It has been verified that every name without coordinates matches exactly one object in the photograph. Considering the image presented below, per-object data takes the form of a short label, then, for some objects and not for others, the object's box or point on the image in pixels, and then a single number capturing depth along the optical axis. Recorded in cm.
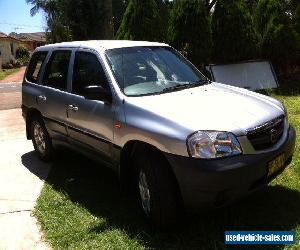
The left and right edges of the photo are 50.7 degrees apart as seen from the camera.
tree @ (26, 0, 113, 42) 1473
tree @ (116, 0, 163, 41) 873
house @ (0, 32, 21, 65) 3979
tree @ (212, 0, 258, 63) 828
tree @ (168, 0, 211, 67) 817
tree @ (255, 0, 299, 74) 840
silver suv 272
